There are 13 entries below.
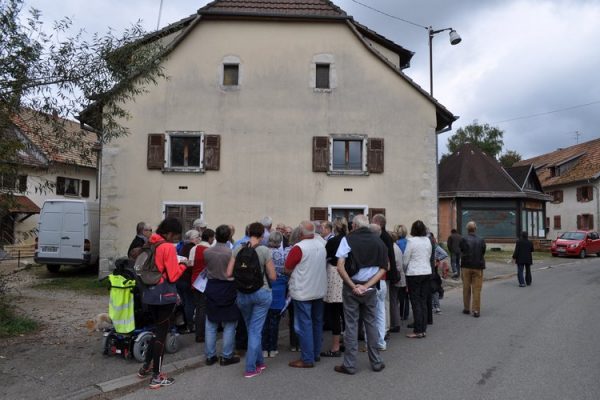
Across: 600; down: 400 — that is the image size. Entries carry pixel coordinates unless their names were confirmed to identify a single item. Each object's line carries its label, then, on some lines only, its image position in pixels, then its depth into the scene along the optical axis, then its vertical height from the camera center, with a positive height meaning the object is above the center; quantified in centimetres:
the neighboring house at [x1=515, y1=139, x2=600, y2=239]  3819 +292
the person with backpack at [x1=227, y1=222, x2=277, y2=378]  555 -74
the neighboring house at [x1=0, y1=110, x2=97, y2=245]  717 +105
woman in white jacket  751 -88
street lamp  1806 +686
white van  1436 -46
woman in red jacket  527 -75
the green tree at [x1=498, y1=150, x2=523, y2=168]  5834 +784
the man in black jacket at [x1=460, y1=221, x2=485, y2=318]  921 -80
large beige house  1488 +276
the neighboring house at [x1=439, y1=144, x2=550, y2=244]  2936 +131
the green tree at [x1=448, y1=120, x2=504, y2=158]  5262 +936
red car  2698 -121
